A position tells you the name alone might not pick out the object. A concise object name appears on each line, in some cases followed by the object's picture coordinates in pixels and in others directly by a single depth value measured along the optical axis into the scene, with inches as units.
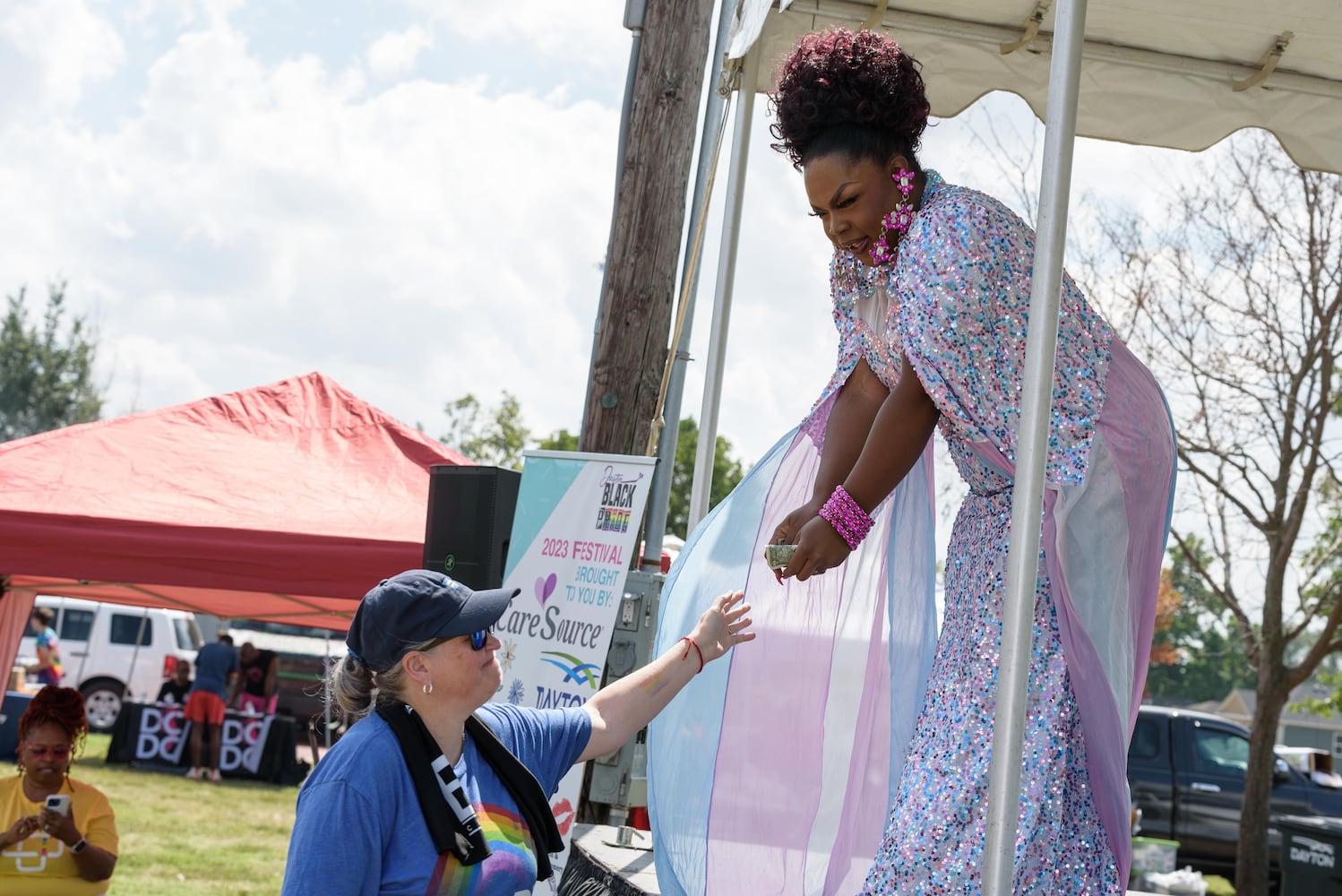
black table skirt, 553.6
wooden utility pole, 208.2
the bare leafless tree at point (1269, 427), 400.8
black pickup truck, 503.5
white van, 688.4
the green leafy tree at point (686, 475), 1211.9
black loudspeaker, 190.7
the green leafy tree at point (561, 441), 1193.2
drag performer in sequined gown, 85.1
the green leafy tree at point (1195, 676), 2910.9
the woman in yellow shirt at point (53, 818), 213.6
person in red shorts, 537.3
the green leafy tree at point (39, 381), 1648.6
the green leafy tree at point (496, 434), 1386.6
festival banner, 180.9
